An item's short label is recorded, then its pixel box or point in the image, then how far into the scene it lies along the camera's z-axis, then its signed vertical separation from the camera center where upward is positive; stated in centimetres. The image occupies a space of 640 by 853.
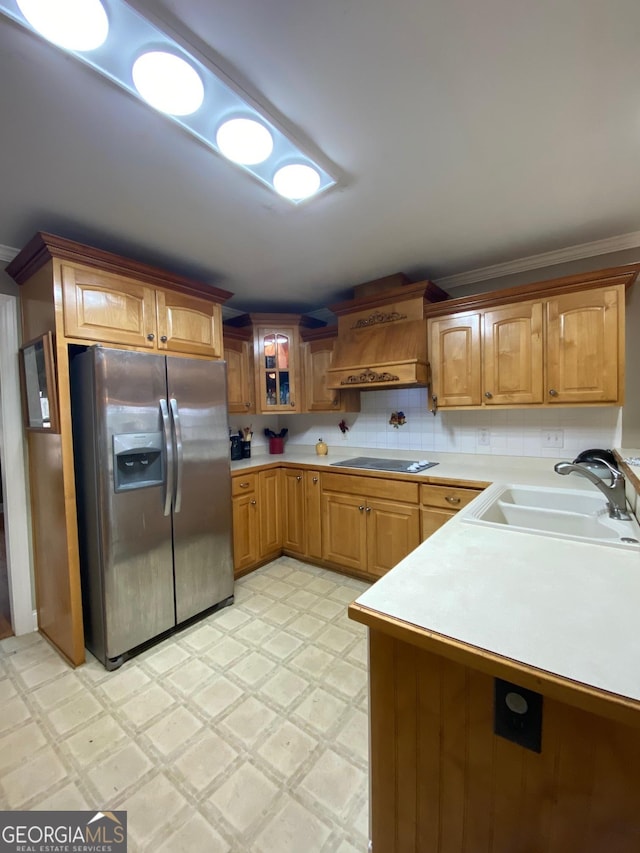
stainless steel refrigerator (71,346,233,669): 186 -40
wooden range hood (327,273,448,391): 257 +58
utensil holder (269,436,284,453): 377 -31
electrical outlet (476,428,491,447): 274 -23
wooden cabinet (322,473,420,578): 253 -83
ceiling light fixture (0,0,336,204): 90 +103
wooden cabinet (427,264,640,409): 203 +38
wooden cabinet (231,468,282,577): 283 -86
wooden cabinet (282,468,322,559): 301 -86
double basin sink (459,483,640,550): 133 -48
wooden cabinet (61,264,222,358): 184 +62
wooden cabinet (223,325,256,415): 312 +42
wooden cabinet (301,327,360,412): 319 +34
